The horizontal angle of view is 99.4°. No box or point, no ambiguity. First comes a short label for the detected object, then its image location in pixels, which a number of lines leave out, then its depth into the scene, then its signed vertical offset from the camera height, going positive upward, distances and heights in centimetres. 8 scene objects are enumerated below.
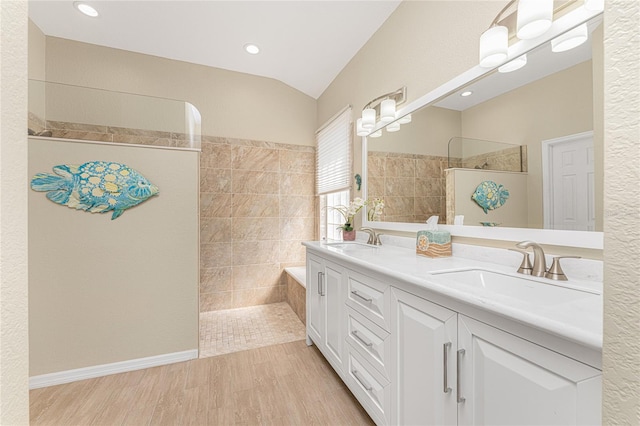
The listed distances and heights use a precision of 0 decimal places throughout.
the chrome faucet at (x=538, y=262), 110 -20
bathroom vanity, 65 -42
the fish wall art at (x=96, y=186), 192 +18
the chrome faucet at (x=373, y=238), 232 -22
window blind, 295 +69
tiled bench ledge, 296 -91
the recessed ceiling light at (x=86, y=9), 238 +182
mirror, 107 +38
